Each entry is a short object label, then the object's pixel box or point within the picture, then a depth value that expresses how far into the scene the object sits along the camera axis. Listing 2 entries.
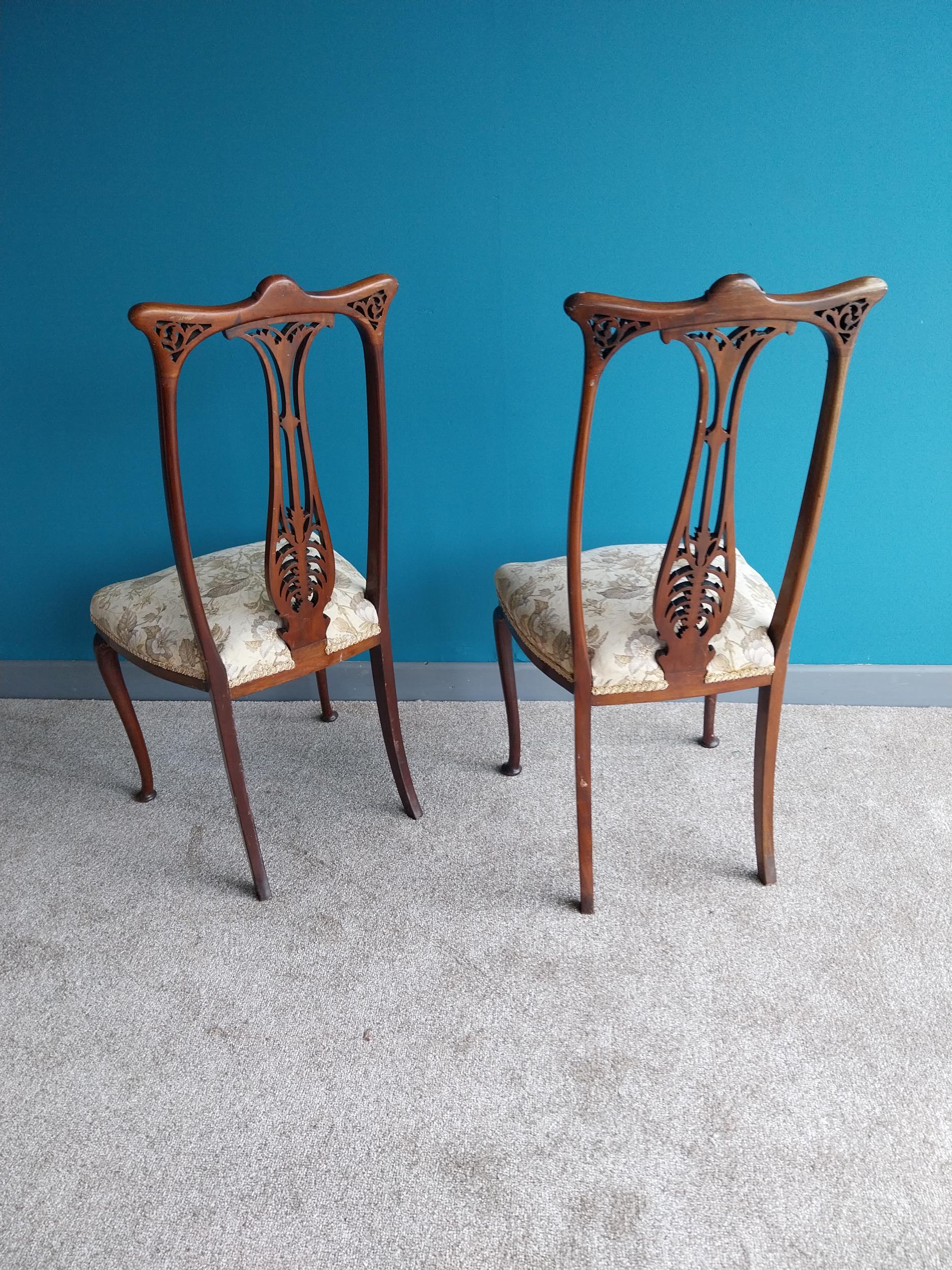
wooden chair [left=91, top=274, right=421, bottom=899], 1.43
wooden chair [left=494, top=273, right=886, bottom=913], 1.32
